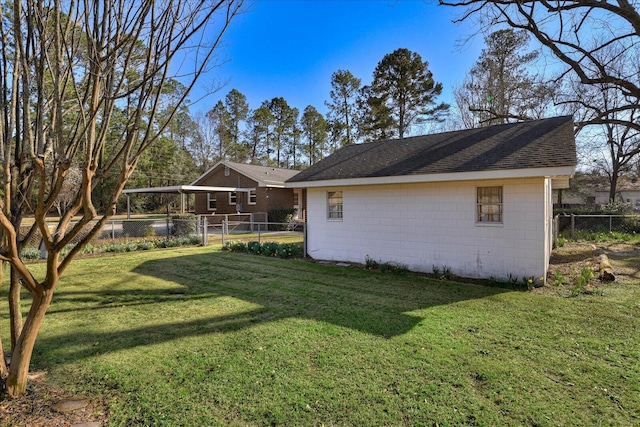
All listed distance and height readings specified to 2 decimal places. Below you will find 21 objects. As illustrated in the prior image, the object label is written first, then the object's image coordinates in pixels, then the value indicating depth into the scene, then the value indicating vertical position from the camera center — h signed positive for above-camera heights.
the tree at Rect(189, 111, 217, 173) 38.41 +7.91
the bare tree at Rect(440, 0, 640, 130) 9.97 +5.58
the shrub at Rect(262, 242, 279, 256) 11.09 -1.30
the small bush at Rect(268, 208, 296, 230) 21.44 -0.38
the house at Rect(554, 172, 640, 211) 29.37 +1.61
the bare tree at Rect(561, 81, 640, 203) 18.05 +4.42
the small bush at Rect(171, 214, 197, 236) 16.05 -0.80
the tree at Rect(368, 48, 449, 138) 26.80 +9.56
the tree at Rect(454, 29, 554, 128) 20.78 +8.53
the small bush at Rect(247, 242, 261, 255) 11.55 -1.30
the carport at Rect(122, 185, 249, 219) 19.25 +1.26
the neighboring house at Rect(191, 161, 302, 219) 22.14 +1.17
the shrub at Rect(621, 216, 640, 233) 15.06 -0.85
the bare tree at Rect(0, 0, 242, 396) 2.49 +0.90
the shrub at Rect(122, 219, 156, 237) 16.50 -0.88
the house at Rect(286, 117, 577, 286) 6.93 +0.16
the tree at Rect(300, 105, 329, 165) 38.24 +8.84
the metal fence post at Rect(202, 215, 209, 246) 13.89 -0.94
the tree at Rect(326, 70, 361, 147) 33.34 +10.48
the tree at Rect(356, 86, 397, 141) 28.16 +7.81
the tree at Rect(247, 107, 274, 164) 39.16 +9.17
